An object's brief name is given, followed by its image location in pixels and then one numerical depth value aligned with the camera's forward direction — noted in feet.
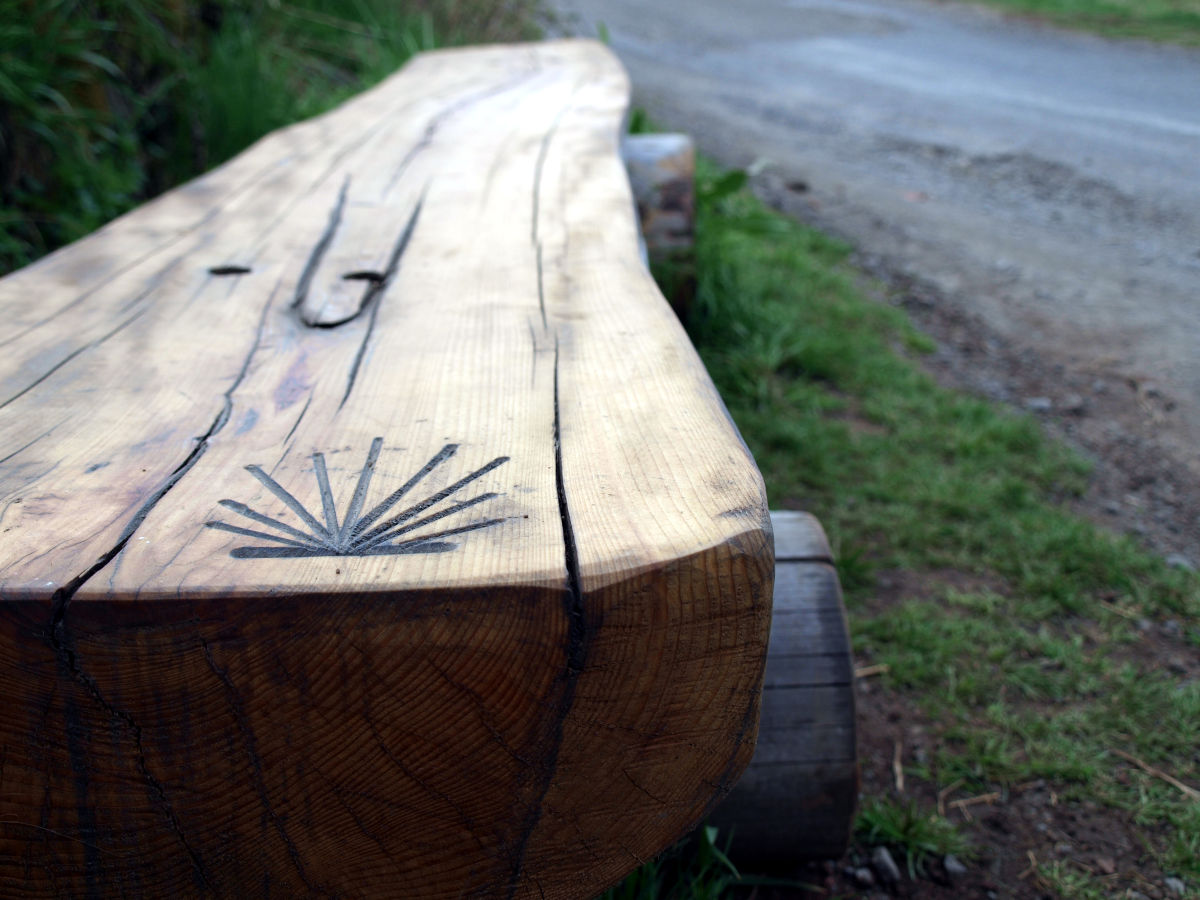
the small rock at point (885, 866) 4.86
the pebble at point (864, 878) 4.85
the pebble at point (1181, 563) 7.13
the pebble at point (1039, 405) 9.45
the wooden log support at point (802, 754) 4.55
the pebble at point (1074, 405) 9.40
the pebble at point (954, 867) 4.89
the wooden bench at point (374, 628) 2.30
